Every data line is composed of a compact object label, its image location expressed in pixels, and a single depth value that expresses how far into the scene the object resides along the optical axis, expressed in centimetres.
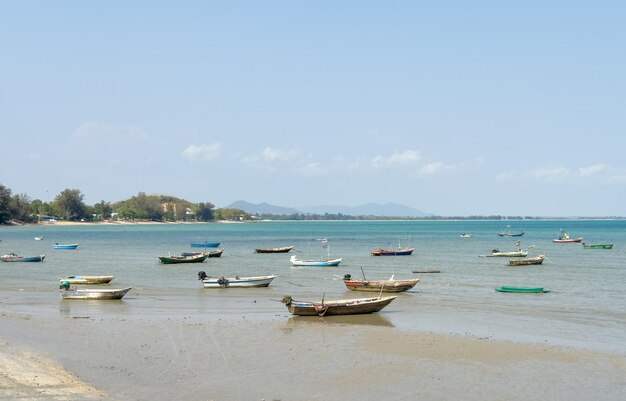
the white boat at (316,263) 6306
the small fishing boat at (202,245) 9938
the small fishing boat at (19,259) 6712
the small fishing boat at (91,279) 4553
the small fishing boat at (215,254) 7494
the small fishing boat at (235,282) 4294
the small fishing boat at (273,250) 8634
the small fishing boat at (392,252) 7956
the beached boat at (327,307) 3053
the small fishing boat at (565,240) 10509
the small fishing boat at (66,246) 9312
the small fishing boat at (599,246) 8931
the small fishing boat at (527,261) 6191
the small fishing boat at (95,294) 3688
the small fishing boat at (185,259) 6375
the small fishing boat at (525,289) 4059
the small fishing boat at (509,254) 7062
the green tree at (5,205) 18895
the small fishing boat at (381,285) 4003
